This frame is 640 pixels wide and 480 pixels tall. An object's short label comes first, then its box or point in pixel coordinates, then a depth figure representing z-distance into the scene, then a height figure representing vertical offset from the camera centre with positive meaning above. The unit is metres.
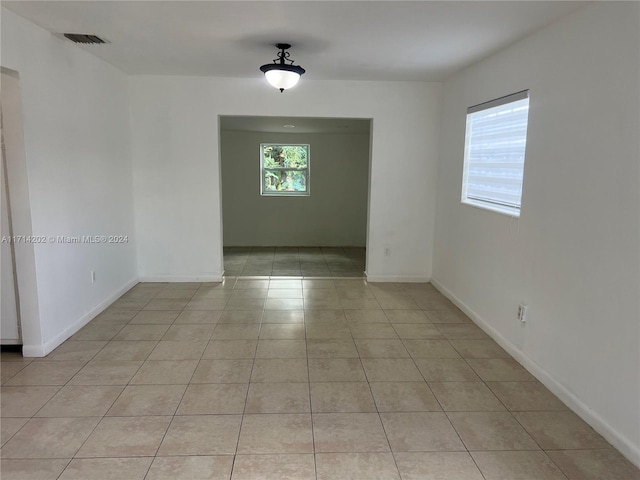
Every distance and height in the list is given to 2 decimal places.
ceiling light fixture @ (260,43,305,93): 3.26 +0.76
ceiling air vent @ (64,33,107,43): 3.07 +0.94
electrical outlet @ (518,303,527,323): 2.95 -0.93
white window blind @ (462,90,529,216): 3.08 +0.18
